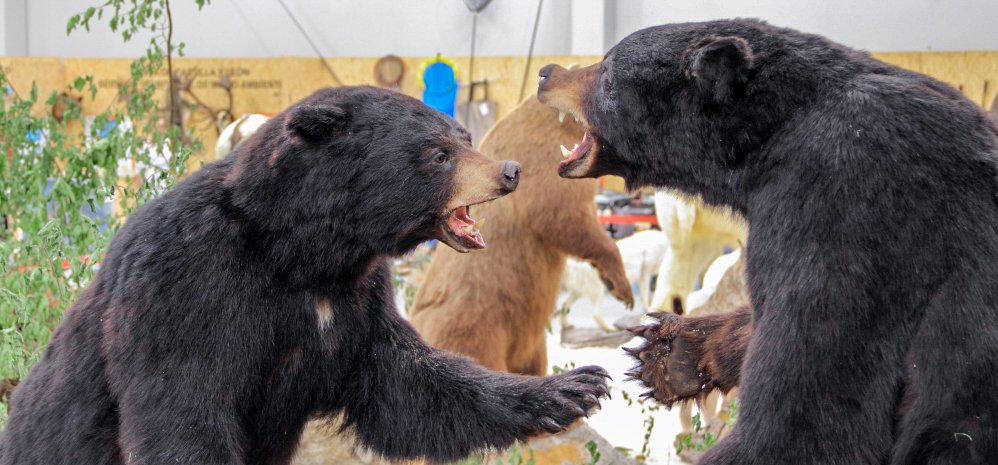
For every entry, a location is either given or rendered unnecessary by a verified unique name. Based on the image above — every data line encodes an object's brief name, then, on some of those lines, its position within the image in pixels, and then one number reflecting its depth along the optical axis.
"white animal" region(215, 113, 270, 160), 7.42
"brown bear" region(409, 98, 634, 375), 4.44
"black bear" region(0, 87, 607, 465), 1.97
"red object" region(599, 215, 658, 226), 9.65
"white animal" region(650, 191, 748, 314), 6.19
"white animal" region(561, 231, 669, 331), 8.52
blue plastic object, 9.78
